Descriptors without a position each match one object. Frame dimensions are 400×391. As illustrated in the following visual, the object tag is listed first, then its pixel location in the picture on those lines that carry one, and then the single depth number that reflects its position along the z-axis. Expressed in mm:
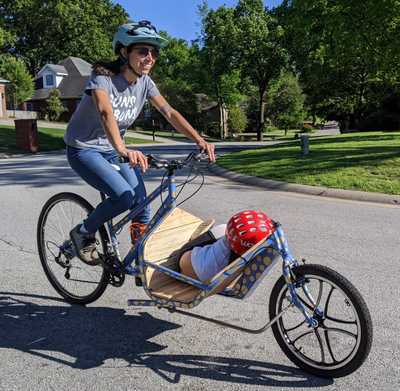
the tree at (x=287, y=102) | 60688
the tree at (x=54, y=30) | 70312
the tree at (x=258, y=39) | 41281
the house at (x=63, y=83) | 57469
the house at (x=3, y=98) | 47881
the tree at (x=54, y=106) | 52238
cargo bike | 2764
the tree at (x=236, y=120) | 56094
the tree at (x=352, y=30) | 14023
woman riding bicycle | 3355
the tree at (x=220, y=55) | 42031
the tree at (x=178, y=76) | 52091
